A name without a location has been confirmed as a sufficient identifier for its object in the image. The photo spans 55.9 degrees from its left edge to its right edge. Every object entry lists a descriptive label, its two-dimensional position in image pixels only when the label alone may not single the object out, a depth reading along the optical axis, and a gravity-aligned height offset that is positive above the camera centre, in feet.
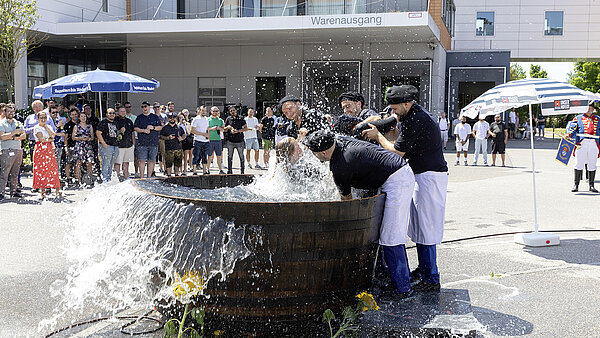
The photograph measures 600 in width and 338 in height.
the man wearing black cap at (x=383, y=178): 15.01 -1.34
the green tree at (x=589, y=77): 171.53 +16.09
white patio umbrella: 24.66 +1.36
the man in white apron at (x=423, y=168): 16.67 -1.18
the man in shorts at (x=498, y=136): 61.98 -0.76
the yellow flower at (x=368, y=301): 13.83 -4.24
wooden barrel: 12.98 -3.27
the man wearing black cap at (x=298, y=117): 22.57 +0.44
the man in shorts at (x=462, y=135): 65.77 -0.70
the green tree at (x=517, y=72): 222.48 +23.62
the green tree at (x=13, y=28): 72.49 +12.87
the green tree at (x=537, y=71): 213.40 +22.29
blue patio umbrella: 48.11 +3.75
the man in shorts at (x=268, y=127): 56.75 +0.09
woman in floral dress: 44.60 -1.39
